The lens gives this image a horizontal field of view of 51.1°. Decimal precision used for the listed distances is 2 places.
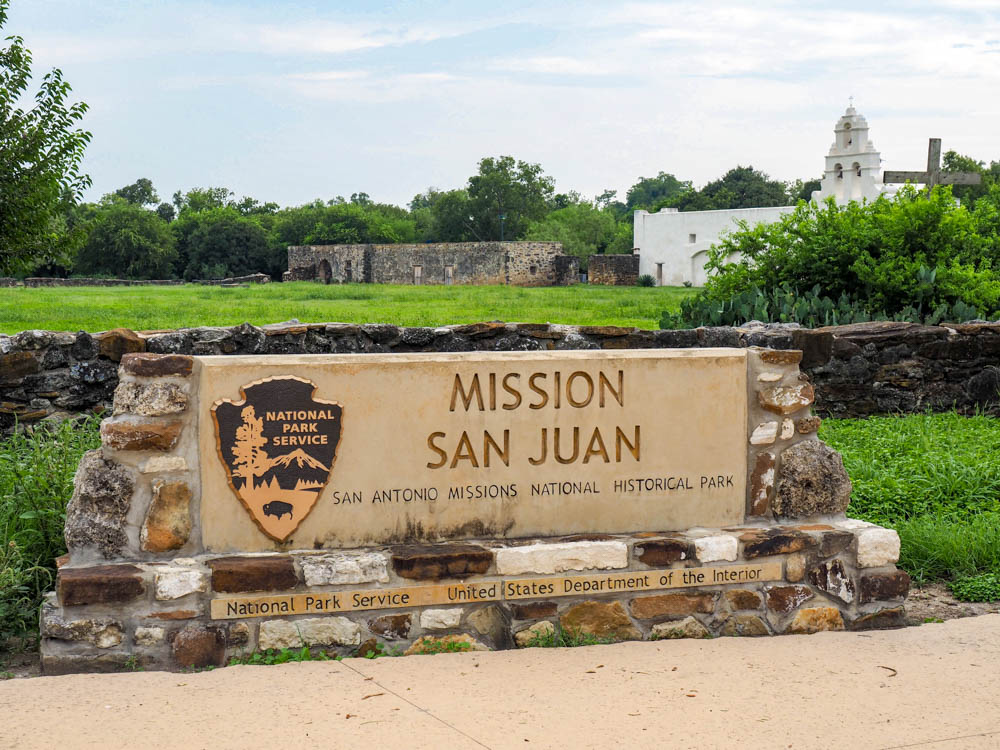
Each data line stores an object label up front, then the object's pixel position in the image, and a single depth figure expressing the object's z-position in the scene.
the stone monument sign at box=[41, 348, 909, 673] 4.07
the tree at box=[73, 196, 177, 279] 52.09
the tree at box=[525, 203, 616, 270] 59.12
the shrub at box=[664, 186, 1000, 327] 10.94
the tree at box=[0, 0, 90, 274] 12.30
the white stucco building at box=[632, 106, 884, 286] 38.39
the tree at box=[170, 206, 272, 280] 54.50
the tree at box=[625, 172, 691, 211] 102.82
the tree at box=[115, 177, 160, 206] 89.75
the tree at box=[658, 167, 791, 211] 60.68
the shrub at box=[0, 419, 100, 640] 4.35
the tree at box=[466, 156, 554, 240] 63.31
